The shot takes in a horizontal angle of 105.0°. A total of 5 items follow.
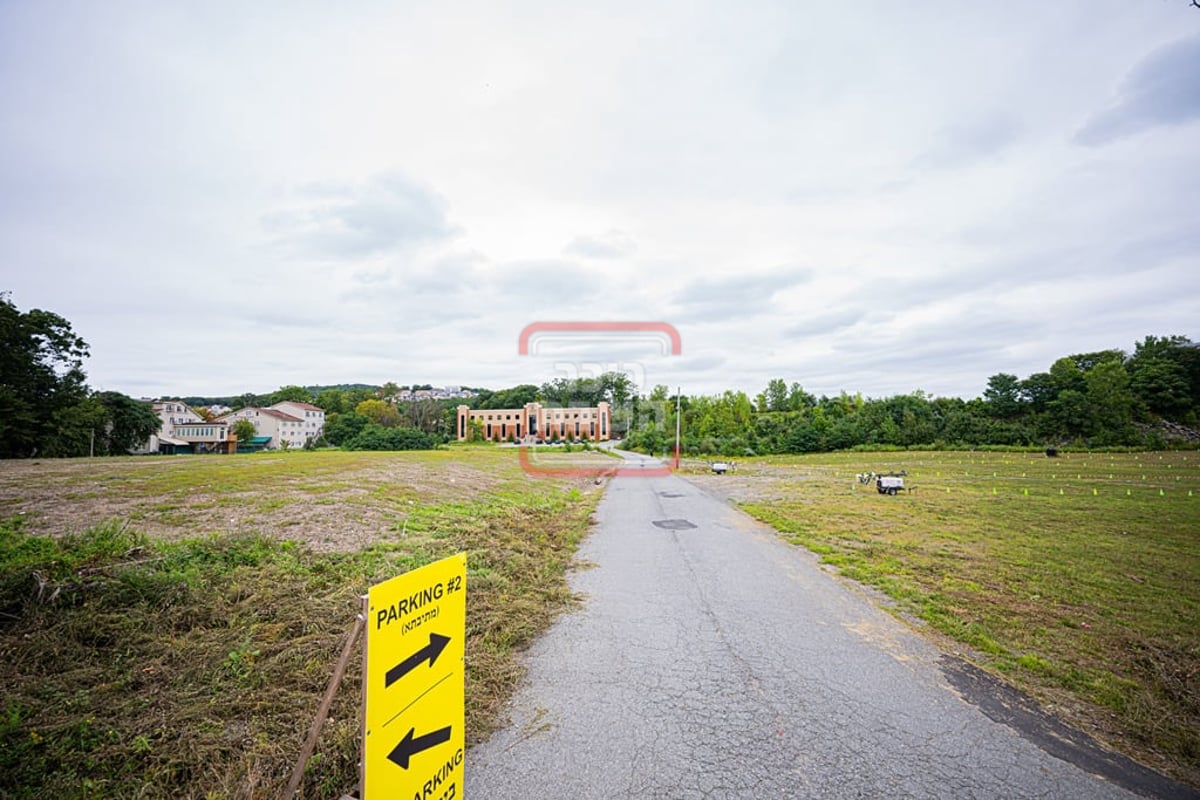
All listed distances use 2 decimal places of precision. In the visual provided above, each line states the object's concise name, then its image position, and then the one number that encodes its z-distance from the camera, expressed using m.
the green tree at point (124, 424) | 33.97
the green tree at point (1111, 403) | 46.06
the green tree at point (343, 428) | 60.38
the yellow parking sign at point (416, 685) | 1.80
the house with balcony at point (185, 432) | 50.55
